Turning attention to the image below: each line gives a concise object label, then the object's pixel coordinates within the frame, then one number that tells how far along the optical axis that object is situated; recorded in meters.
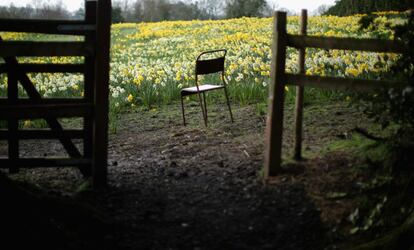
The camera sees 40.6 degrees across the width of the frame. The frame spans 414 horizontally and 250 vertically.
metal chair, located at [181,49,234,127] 8.14
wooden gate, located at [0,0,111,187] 5.12
